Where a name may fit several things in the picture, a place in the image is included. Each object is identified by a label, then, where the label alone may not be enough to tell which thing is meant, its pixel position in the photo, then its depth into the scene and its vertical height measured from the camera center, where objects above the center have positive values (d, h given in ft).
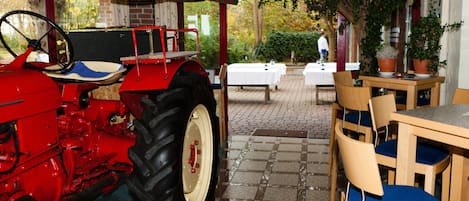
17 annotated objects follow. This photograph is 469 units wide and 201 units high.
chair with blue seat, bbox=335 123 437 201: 5.26 -1.58
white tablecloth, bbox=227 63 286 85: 27.81 -1.69
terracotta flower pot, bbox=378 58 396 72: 12.91 -0.49
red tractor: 6.88 -1.51
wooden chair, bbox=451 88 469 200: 7.69 -2.20
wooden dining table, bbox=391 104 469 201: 6.25 -1.29
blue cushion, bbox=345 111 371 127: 10.43 -1.73
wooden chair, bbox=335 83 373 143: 9.77 -1.34
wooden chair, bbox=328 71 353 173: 11.93 -1.05
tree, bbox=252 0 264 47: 58.54 +3.12
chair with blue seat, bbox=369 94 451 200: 7.39 -1.90
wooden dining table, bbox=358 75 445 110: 11.30 -0.99
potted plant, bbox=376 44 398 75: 12.90 -0.34
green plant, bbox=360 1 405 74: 14.42 +0.61
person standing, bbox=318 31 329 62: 45.91 +0.18
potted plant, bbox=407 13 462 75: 12.28 +0.08
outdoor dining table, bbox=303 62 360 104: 26.99 -1.78
